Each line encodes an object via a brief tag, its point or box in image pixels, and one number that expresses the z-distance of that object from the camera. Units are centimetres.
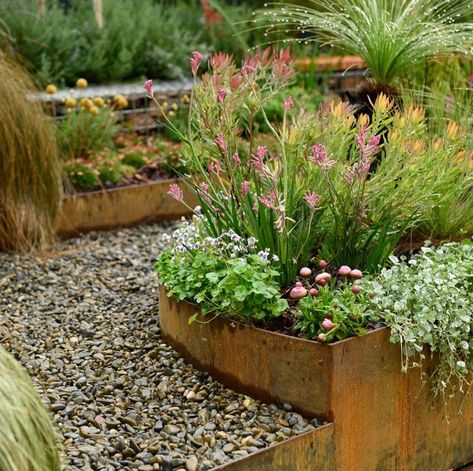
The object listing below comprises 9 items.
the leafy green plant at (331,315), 308
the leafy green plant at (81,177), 561
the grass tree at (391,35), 402
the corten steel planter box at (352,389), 304
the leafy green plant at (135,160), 613
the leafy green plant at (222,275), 322
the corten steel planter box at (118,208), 545
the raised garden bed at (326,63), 738
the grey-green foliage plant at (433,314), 319
